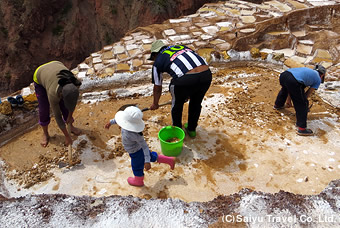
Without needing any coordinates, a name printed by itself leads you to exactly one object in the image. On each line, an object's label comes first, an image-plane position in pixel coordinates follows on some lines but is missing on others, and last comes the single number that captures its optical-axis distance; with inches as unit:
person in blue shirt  124.6
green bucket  113.2
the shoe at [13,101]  140.7
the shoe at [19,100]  143.1
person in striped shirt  104.1
